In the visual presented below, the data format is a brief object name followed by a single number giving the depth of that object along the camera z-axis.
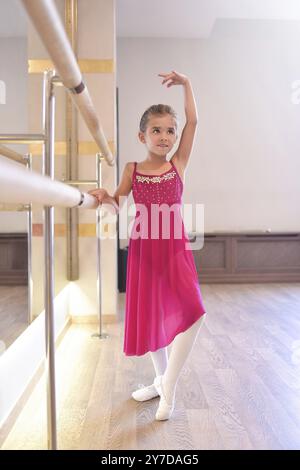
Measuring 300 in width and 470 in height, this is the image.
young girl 1.44
